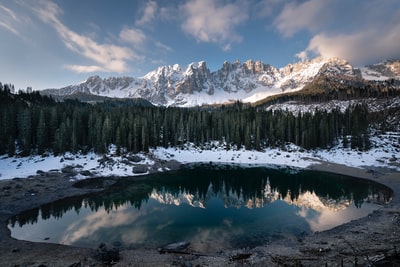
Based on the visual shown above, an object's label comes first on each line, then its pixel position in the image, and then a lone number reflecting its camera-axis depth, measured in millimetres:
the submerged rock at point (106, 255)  20672
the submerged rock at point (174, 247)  23758
